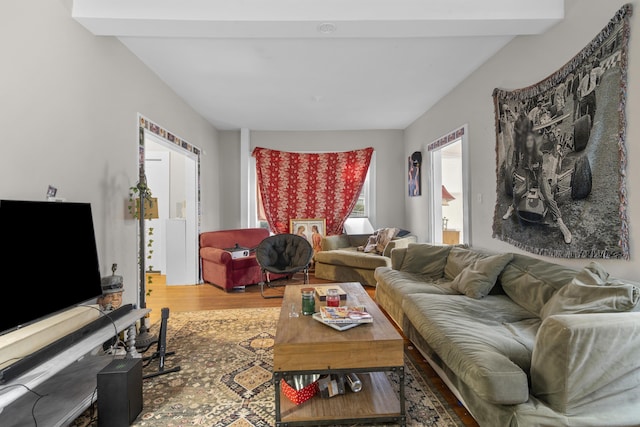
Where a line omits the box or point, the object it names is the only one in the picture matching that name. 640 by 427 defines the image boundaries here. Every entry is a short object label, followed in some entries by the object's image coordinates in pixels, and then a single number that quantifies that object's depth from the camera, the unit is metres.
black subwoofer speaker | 1.60
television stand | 1.32
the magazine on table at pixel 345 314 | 1.84
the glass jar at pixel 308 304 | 2.03
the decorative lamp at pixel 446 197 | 6.03
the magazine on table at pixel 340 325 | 1.75
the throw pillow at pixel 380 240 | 4.71
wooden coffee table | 1.57
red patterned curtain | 5.71
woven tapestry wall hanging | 1.79
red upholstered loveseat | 4.25
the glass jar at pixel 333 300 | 2.16
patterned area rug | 1.70
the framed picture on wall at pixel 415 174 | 4.83
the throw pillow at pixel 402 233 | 4.90
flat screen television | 1.48
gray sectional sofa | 1.26
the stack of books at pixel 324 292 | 2.42
